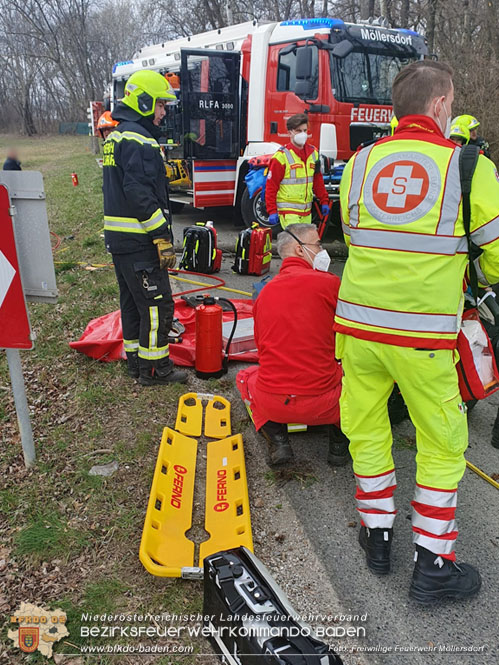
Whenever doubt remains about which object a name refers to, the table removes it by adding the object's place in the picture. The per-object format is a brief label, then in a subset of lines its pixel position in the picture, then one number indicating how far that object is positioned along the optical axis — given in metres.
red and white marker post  2.80
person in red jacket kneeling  3.04
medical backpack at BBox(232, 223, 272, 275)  6.92
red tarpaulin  4.63
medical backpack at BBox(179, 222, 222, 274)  6.91
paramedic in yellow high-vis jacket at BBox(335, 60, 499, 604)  2.08
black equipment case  1.66
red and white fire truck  7.65
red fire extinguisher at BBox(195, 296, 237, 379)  4.14
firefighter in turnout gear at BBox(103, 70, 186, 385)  3.73
